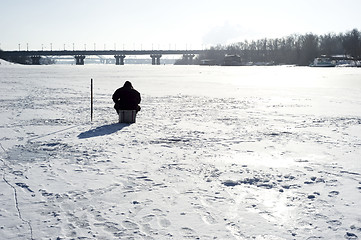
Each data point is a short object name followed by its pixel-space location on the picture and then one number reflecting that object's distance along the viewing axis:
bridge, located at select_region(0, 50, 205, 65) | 155.88
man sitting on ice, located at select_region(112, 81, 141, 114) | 13.01
